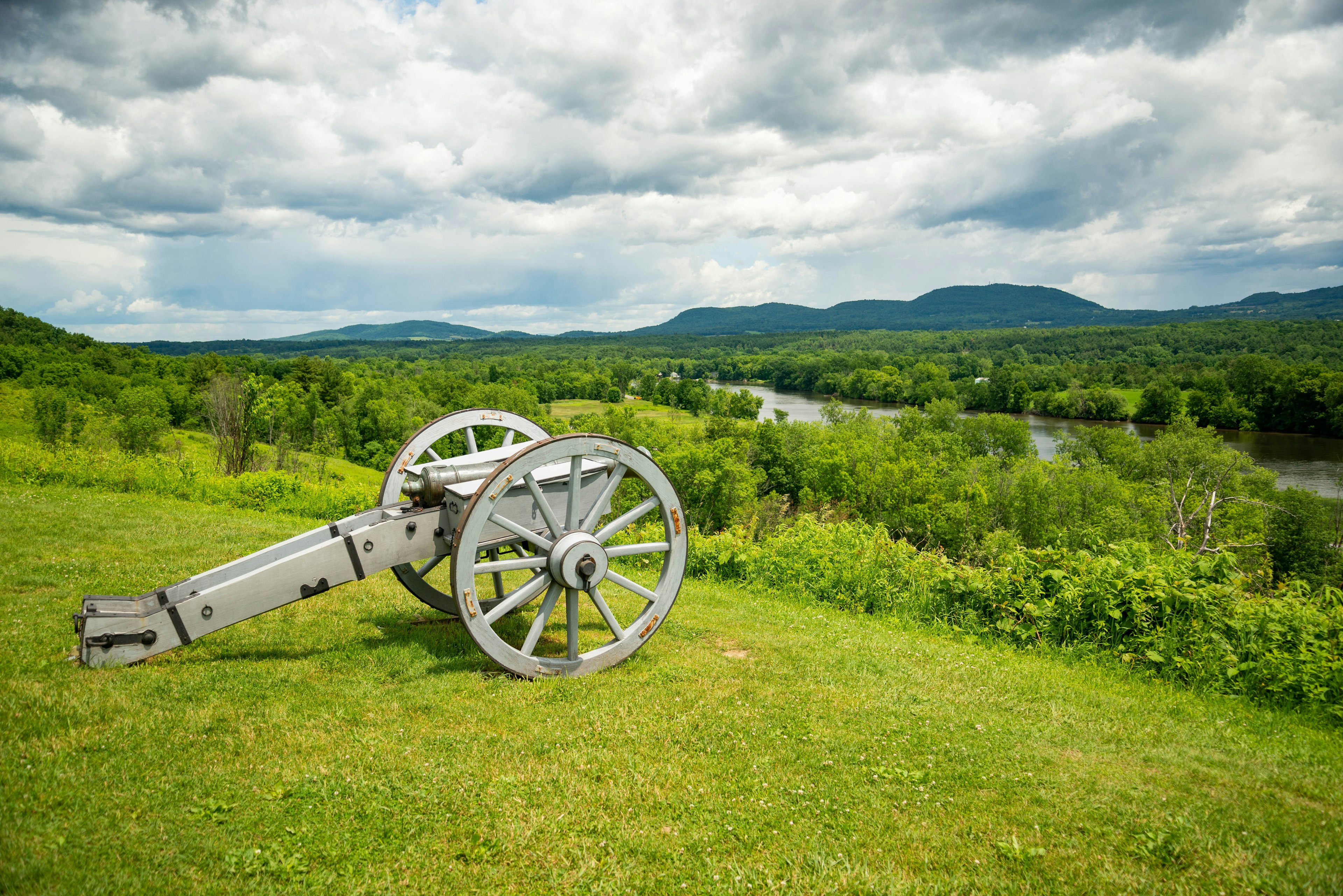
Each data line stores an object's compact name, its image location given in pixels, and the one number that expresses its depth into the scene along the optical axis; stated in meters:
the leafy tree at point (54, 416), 37.88
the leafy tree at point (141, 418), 41.81
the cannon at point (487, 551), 4.93
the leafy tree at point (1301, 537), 37.22
